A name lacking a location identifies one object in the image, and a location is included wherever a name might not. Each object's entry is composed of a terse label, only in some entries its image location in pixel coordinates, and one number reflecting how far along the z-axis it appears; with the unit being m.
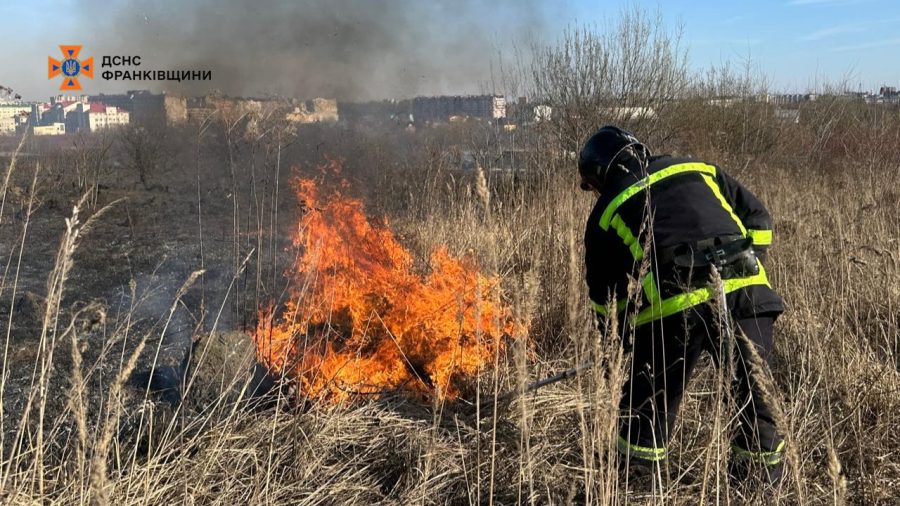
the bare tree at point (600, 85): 10.32
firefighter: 2.61
